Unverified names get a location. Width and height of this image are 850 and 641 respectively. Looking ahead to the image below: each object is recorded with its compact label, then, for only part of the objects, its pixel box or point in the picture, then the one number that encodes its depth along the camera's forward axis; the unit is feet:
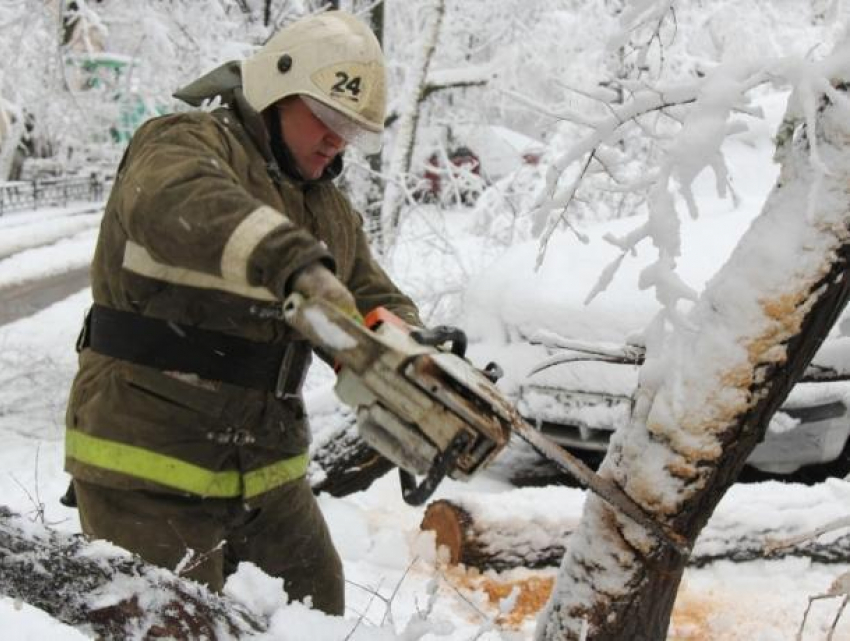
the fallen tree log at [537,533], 13.73
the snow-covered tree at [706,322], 6.57
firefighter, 7.65
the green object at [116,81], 28.12
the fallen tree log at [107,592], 5.43
